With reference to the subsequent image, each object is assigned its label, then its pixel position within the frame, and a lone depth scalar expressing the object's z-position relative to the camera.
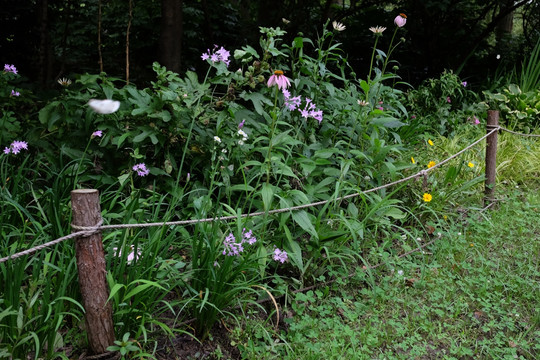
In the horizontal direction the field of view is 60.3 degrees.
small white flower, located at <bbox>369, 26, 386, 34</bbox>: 2.83
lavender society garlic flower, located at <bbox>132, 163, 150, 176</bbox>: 2.44
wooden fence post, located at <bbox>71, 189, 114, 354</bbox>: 1.62
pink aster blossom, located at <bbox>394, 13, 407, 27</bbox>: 2.79
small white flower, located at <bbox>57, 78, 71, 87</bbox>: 2.79
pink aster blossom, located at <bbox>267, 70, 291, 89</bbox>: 2.12
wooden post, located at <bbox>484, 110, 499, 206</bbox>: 3.76
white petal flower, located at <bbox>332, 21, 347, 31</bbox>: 2.80
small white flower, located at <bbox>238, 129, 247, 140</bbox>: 2.51
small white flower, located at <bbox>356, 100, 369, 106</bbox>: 2.76
